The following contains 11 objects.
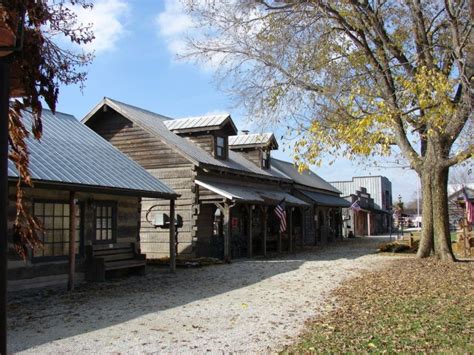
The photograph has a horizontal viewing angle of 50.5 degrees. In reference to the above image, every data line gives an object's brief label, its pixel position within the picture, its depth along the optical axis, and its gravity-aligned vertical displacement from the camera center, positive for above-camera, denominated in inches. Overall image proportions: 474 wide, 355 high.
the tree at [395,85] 461.7 +154.9
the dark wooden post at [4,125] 110.5 +23.4
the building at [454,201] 1535.4 +71.7
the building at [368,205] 1932.8 +83.8
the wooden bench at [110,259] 563.2 -38.6
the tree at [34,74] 131.3 +41.4
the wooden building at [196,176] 851.4 +90.6
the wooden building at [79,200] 483.2 +30.2
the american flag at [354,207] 1474.9 +49.2
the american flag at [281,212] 940.6 +23.0
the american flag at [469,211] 981.8 +22.0
